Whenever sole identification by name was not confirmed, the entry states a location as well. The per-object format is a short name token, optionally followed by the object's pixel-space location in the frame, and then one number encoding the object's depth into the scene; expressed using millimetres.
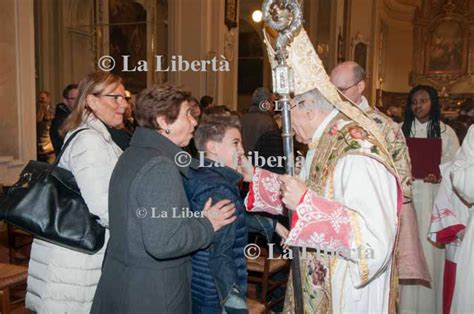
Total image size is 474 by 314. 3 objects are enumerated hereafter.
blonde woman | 2152
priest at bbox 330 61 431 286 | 3074
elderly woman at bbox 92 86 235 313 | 1762
